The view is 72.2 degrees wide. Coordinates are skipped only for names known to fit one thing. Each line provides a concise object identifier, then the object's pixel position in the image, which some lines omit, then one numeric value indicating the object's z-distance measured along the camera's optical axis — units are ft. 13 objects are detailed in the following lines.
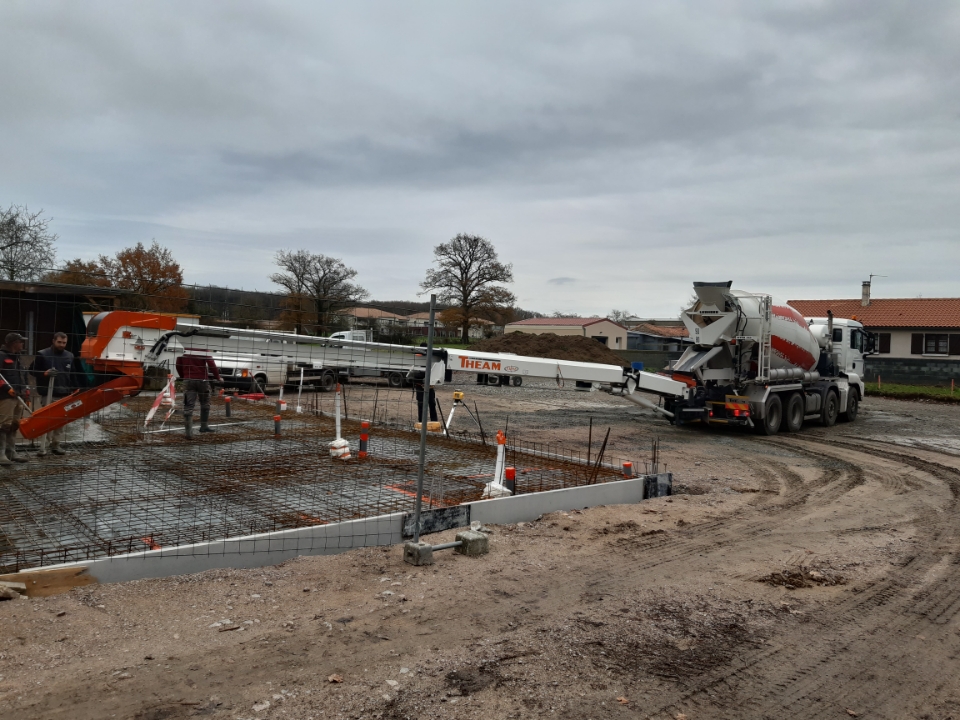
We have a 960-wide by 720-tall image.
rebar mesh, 18.67
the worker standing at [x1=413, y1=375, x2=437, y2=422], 32.85
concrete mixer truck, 47.26
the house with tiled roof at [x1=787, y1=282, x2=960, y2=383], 111.45
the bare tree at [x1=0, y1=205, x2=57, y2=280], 74.95
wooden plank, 14.44
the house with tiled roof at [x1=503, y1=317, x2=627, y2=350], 180.67
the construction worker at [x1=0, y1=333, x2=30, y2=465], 22.99
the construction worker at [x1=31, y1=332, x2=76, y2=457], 23.63
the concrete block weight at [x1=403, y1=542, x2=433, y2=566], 17.81
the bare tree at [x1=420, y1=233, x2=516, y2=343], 165.27
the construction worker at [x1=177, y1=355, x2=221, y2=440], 31.19
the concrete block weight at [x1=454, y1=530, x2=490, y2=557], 18.83
